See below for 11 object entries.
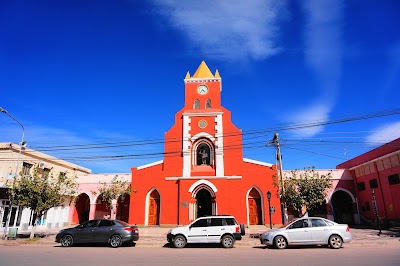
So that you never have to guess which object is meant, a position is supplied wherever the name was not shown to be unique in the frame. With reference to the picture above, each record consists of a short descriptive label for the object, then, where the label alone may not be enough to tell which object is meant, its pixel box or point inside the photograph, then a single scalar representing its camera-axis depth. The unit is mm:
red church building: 25078
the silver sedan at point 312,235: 12977
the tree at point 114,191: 24453
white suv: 14047
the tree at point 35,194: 18719
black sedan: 14585
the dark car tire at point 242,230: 15303
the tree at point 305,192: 19484
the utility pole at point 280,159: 20312
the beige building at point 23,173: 22547
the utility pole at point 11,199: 19578
